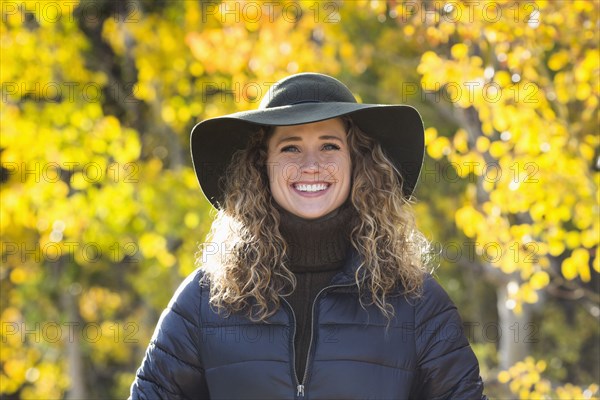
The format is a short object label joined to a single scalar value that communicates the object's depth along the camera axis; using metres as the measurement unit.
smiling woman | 5.62
